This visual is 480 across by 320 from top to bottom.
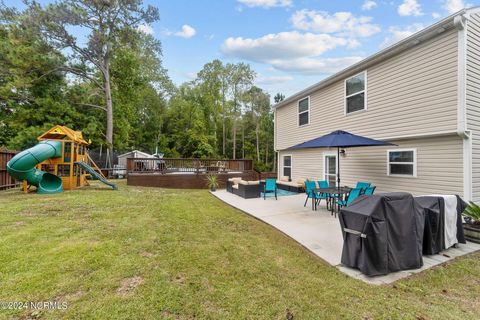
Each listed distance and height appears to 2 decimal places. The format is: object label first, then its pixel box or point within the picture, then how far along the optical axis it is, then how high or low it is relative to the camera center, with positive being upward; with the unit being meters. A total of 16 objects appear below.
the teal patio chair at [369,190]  6.37 -0.77
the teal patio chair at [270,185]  8.73 -0.89
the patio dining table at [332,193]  6.26 -0.87
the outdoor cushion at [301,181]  10.76 -0.91
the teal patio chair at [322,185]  7.47 -0.78
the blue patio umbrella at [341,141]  5.82 +0.57
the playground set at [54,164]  8.08 -0.16
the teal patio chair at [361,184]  7.16 -0.69
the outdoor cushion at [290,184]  10.77 -1.06
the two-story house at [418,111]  5.58 +1.58
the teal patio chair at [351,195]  5.99 -0.85
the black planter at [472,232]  4.48 -1.37
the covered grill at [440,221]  3.72 -0.98
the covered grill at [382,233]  3.04 -0.97
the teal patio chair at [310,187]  7.03 -0.78
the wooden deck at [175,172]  12.07 -0.59
